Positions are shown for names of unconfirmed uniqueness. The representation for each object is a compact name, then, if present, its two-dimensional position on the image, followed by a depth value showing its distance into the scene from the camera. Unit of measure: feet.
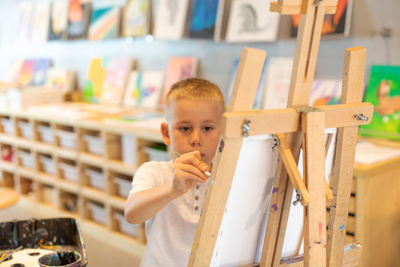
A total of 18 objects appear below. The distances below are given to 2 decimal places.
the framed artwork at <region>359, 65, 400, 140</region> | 6.88
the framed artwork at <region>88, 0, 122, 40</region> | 11.39
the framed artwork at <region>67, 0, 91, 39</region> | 12.25
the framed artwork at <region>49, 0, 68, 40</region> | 12.84
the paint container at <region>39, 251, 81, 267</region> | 3.55
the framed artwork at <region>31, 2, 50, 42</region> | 13.43
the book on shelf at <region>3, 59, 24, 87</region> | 14.48
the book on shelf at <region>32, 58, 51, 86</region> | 13.82
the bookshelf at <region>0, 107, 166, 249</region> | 9.01
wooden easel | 2.42
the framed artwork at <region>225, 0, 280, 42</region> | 8.27
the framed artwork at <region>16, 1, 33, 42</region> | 13.99
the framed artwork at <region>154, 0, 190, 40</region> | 9.70
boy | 3.19
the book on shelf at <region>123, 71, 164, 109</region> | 10.53
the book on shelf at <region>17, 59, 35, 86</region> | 14.14
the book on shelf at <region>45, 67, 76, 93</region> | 12.89
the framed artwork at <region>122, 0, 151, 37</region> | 10.64
